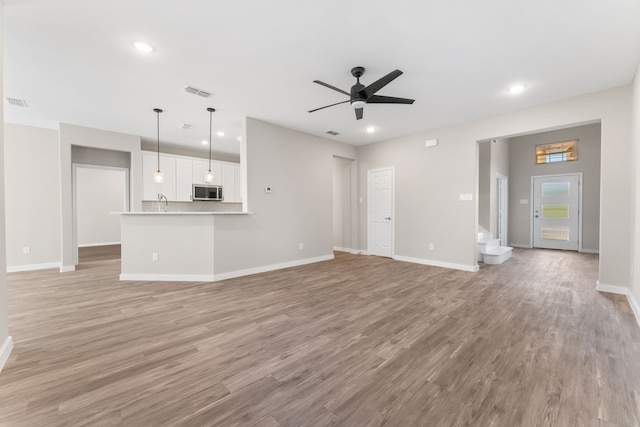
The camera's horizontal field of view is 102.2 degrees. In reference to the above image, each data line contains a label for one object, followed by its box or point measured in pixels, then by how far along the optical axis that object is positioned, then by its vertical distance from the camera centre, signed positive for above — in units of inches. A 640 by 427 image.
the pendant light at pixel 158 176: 195.8 +24.2
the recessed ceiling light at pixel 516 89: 138.0 +65.3
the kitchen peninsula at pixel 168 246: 170.4 -25.2
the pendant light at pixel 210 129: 180.4 +65.3
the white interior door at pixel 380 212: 246.7 -3.8
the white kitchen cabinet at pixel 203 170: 279.9 +42.0
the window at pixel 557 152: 278.4 +62.9
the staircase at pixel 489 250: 218.4 -37.9
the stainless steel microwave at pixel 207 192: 278.1 +17.5
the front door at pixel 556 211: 278.1 -3.3
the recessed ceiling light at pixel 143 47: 102.6 +65.4
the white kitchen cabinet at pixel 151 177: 243.6 +30.2
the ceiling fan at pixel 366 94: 112.4 +52.6
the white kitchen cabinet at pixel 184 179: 266.8 +30.5
